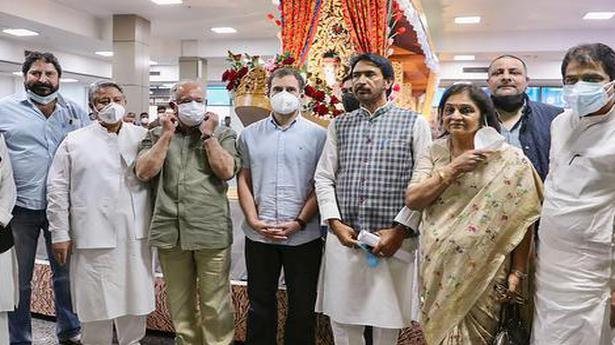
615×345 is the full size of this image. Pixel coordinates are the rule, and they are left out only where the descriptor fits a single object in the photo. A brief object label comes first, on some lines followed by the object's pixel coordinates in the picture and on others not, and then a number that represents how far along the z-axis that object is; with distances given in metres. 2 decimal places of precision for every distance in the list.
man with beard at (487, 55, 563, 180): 2.30
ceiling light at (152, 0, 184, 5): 8.49
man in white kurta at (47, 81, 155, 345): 2.52
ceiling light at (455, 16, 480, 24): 9.47
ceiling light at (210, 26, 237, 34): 10.77
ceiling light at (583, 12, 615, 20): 8.93
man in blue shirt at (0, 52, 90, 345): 2.79
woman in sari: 1.84
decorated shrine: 4.17
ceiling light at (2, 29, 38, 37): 9.96
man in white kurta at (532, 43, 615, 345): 1.65
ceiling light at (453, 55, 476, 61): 12.22
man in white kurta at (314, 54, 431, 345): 2.19
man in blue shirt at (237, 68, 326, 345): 2.46
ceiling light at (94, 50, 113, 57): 13.16
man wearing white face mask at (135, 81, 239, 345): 2.46
